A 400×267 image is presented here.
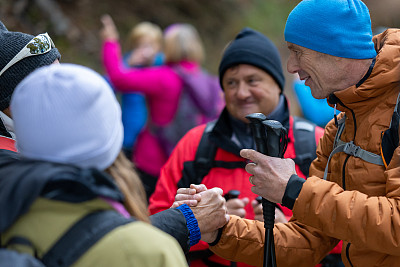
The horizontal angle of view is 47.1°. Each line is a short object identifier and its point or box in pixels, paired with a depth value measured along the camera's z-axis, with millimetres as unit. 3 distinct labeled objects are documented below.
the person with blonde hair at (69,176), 1404
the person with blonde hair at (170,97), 5602
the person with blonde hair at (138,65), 6848
